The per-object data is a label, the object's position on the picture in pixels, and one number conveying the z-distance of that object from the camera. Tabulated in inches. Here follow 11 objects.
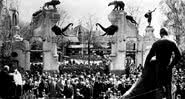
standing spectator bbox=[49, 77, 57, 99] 816.7
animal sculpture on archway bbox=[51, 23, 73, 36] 1460.6
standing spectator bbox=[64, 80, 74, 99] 800.3
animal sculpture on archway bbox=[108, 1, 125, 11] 1503.3
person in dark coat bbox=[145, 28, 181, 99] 401.1
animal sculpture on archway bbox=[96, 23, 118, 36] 1478.3
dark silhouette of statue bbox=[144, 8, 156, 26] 1551.3
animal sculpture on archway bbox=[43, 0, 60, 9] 1447.5
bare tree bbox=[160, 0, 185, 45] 2030.0
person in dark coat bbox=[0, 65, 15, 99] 504.1
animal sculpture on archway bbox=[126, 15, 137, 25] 1528.2
